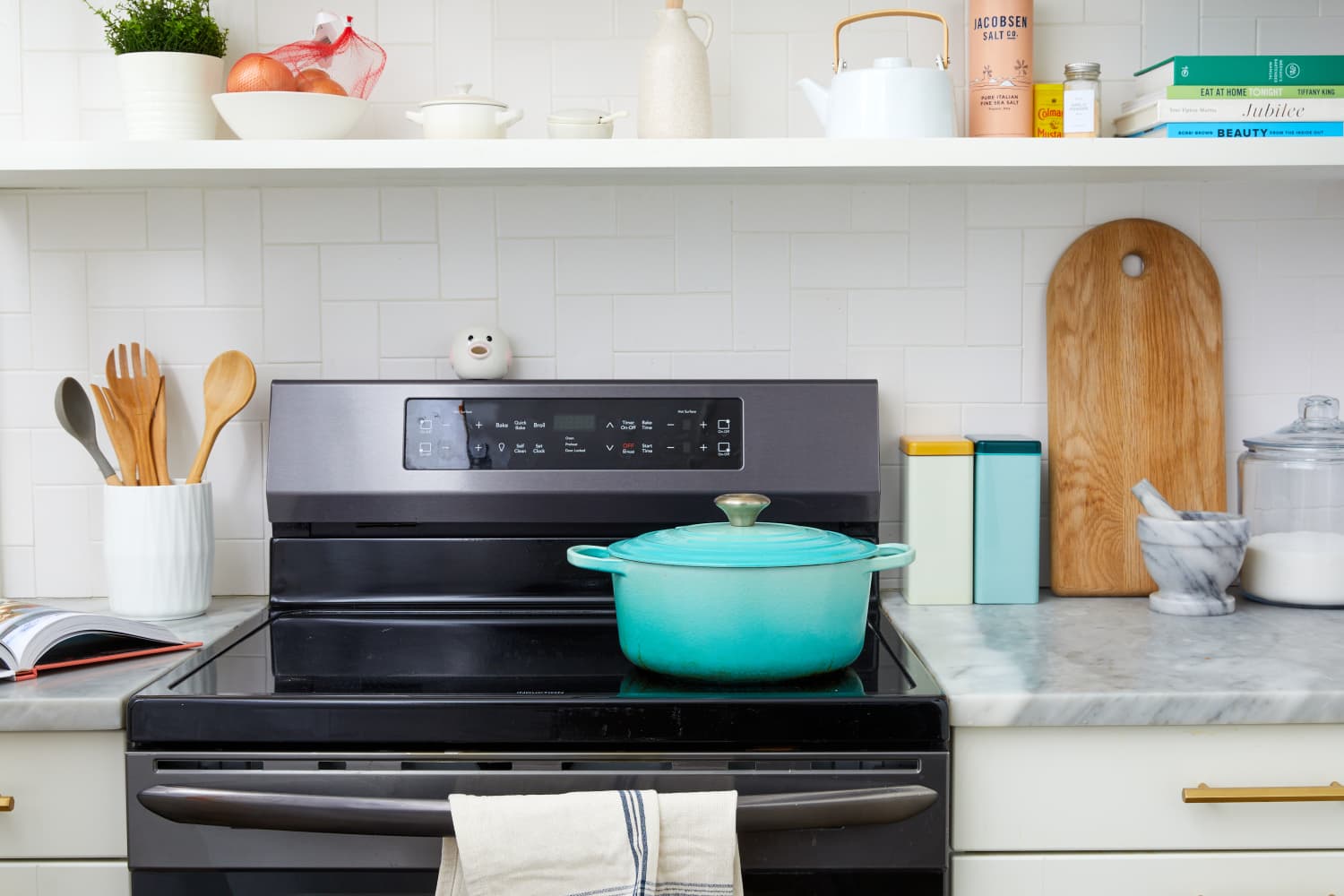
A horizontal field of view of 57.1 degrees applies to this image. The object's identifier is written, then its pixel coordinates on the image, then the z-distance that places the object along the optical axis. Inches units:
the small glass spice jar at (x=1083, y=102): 64.4
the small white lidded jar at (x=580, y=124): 62.5
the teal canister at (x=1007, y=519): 66.5
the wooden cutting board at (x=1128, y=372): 70.2
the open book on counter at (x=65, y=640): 52.4
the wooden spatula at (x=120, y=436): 66.7
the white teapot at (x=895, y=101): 61.6
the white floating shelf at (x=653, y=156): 60.6
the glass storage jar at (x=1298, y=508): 64.9
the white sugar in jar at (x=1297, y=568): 64.6
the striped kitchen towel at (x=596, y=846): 44.0
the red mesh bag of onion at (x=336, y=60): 63.9
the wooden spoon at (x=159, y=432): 67.2
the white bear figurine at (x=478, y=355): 68.3
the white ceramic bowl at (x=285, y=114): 61.4
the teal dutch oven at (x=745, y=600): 50.8
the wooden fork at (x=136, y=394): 67.7
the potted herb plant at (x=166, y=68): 64.1
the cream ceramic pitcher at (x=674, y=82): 63.4
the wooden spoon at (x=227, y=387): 68.1
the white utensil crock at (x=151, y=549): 63.6
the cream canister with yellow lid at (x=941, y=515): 66.6
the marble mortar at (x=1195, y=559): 62.7
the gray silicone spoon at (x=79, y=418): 65.9
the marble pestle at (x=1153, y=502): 64.9
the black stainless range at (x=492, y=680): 47.4
